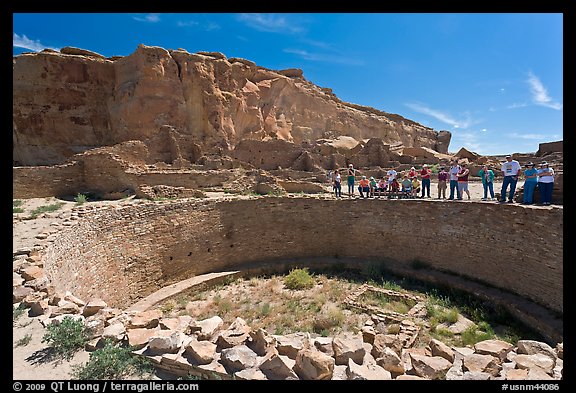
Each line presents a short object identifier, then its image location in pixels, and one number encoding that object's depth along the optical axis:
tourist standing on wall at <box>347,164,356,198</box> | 13.60
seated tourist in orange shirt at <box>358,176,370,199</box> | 12.84
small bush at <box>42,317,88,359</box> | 3.50
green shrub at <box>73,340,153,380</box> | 3.11
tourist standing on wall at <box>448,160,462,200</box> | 10.66
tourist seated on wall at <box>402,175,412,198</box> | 12.50
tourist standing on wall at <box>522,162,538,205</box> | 8.45
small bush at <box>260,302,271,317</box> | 8.29
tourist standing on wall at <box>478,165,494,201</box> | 10.51
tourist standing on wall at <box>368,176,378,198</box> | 12.99
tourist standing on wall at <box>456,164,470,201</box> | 10.56
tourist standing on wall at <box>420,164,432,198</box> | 11.95
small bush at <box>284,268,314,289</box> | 10.27
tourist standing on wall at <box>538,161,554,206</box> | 8.11
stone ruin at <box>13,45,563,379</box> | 3.71
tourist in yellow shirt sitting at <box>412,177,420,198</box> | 12.45
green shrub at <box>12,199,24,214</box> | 9.05
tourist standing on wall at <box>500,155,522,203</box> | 8.95
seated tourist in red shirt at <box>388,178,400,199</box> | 12.71
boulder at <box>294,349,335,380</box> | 3.15
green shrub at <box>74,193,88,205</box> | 10.65
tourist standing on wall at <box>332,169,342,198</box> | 13.48
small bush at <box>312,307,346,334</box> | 7.43
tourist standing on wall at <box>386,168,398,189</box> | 12.73
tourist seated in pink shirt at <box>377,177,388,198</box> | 13.07
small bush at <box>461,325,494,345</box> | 6.70
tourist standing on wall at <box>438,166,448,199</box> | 11.35
